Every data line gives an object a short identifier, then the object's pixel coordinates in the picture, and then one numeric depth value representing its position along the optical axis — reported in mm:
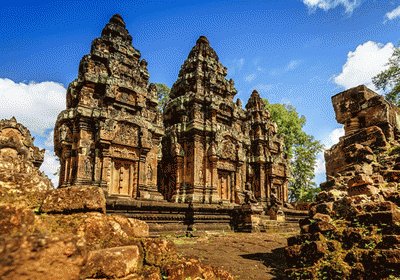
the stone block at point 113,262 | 2137
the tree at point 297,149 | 29250
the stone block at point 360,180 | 5430
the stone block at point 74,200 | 2594
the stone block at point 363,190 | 5227
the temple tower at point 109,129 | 12695
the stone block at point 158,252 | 2615
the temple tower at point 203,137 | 16188
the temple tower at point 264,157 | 21734
